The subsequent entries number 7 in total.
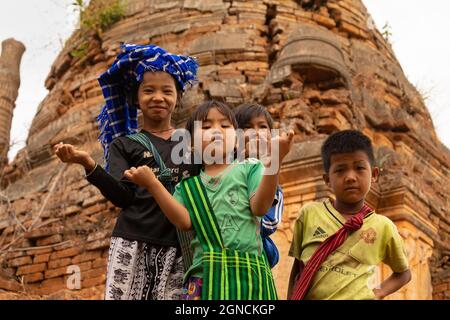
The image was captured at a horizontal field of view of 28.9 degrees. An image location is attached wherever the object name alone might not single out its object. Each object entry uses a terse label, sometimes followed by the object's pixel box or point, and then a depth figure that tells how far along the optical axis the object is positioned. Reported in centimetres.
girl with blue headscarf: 361
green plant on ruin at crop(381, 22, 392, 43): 1279
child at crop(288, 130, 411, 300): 376
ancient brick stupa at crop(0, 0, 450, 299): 832
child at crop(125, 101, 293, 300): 338
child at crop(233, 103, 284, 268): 373
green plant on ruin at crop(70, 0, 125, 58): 1193
